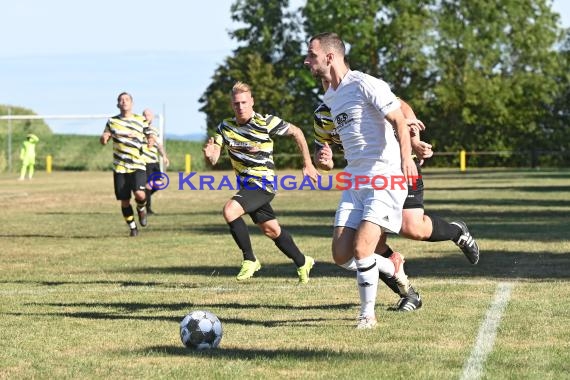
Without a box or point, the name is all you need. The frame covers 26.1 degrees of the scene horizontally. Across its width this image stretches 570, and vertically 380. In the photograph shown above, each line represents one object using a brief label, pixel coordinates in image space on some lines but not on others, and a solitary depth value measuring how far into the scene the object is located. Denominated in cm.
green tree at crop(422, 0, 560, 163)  7269
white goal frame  5022
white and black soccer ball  762
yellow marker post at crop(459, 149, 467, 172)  6850
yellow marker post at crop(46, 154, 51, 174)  6694
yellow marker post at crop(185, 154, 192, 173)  6647
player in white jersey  842
